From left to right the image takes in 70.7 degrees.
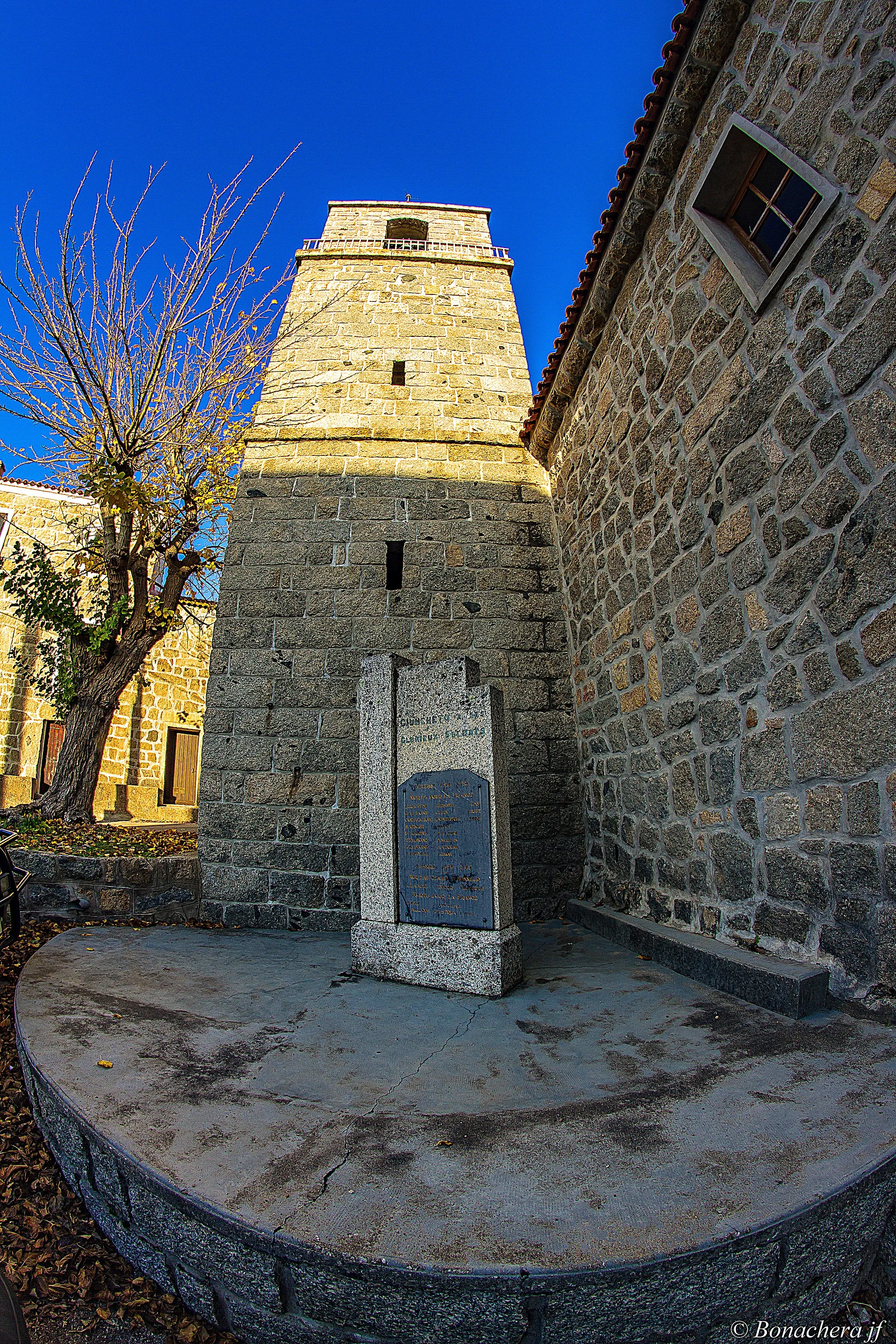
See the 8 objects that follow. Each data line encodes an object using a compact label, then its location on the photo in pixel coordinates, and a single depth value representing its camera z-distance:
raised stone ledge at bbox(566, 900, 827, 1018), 2.61
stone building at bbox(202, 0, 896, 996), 2.65
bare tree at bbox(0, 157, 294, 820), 6.27
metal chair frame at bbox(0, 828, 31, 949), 3.83
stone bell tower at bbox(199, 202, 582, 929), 5.48
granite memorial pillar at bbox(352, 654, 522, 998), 3.55
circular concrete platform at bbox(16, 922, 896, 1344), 1.40
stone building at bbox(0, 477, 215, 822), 11.85
